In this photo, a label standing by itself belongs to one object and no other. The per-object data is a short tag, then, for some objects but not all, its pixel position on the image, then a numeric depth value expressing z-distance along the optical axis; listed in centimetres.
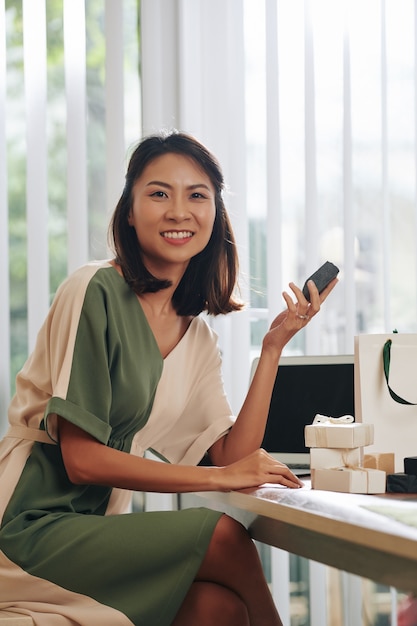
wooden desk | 163
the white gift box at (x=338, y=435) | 202
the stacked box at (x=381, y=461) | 210
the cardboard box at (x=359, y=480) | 198
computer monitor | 262
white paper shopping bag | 214
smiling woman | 203
